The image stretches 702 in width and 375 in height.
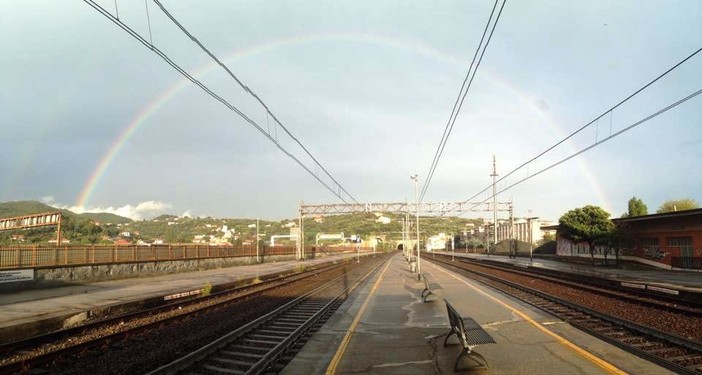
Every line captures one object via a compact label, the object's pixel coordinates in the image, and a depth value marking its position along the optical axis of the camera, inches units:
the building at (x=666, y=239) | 1543.6
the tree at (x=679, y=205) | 3635.8
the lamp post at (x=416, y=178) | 1555.1
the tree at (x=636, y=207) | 3540.8
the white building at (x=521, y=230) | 4493.1
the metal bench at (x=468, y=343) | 313.2
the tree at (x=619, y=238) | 1731.1
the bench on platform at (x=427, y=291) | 722.8
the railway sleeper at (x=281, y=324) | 520.5
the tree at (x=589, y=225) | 1843.0
